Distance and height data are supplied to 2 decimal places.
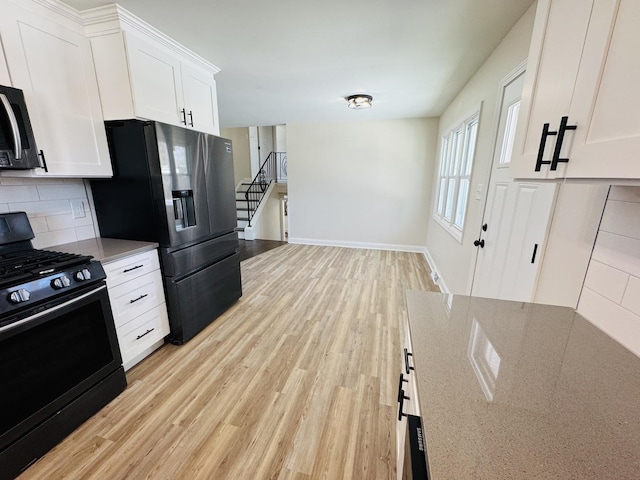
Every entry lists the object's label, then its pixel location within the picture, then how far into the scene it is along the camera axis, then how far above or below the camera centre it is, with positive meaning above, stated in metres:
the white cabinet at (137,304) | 1.76 -0.91
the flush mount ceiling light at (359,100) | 3.37 +1.07
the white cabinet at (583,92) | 0.60 +0.26
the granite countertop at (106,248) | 1.72 -0.49
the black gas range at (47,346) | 1.20 -0.88
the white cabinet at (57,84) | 1.45 +0.58
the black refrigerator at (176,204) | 1.91 -0.19
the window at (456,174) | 2.87 +0.13
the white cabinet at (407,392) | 0.86 -0.76
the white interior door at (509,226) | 1.40 -0.26
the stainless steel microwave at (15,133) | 1.33 +0.23
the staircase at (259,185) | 6.88 -0.12
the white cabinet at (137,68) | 1.74 +0.81
